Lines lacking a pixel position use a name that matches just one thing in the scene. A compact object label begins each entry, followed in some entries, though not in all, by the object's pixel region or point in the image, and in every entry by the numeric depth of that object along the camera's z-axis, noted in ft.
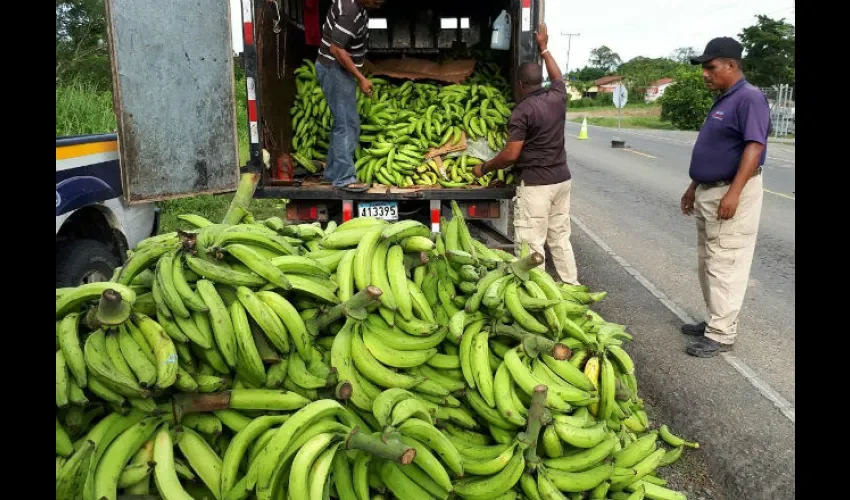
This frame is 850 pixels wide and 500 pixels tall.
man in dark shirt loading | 17.56
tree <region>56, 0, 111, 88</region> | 54.75
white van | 14.20
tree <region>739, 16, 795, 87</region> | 147.02
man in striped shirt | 18.62
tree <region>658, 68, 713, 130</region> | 123.85
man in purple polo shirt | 14.24
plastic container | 20.93
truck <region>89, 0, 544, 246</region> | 17.13
